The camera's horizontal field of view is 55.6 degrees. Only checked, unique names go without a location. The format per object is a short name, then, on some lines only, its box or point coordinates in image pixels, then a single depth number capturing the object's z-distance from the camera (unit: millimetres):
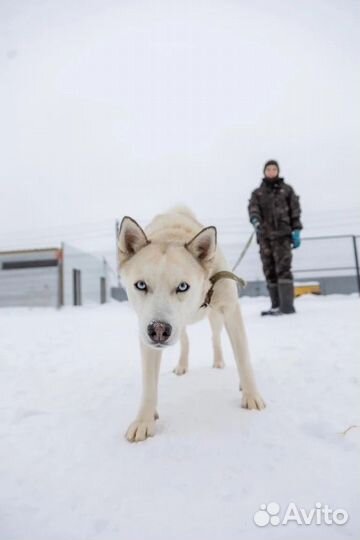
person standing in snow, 5980
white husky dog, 1677
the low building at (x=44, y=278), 10391
